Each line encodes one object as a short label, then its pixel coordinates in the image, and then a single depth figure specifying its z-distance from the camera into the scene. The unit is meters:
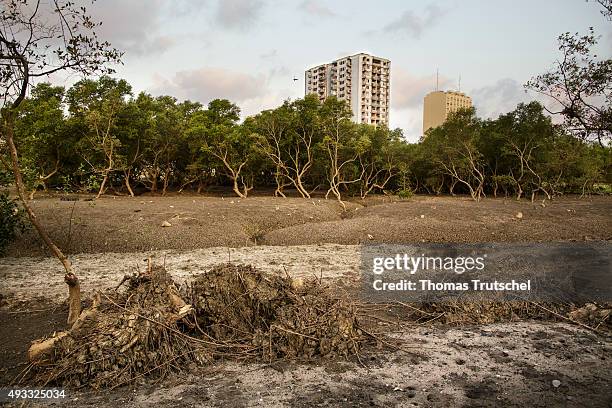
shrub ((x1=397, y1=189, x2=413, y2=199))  32.34
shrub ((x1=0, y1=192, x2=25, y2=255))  9.25
